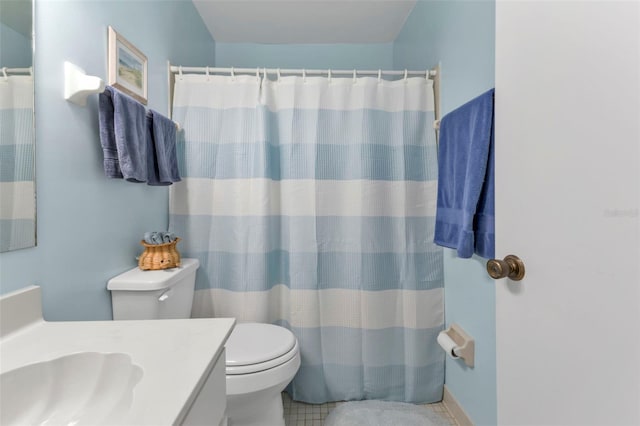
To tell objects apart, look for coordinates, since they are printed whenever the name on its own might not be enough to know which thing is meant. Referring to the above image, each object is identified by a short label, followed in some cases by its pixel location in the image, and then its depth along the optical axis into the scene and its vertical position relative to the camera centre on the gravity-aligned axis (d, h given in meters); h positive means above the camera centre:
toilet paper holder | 1.34 -0.62
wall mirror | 0.73 +0.21
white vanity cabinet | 0.55 -0.39
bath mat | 1.48 -1.03
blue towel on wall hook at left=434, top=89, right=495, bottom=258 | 1.08 +0.13
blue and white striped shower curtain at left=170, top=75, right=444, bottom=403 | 1.64 -0.03
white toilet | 1.14 -0.57
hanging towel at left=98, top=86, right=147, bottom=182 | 1.03 +0.27
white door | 0.47 +0.01
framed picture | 1.12 +0.58
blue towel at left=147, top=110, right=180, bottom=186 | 1.29 +0.25
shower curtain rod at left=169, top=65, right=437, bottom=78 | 1.62 +0.77
